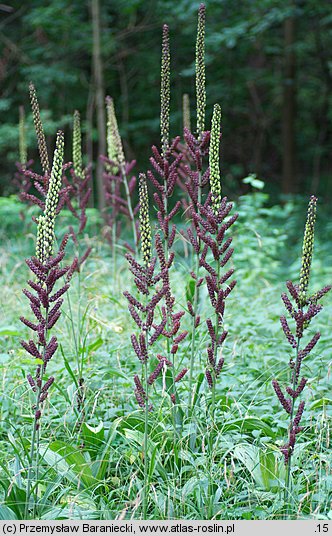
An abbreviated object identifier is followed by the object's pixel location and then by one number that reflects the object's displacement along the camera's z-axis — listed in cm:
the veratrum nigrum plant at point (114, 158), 541
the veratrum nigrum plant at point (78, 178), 449
